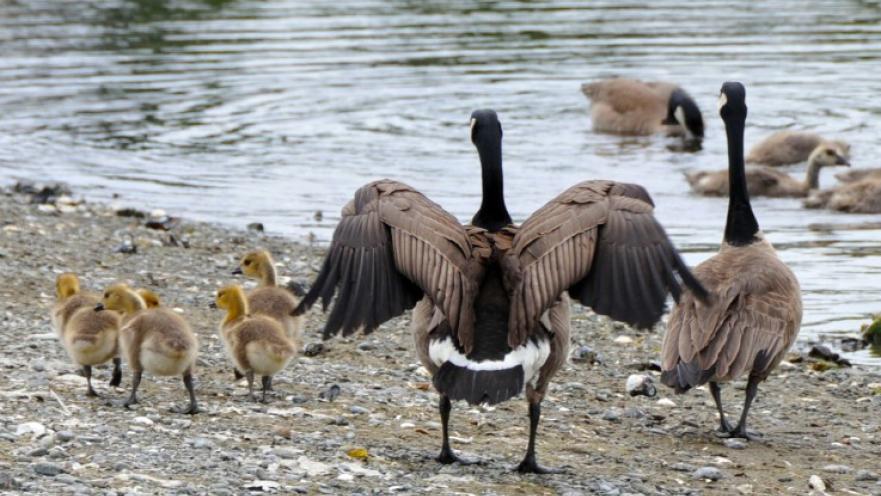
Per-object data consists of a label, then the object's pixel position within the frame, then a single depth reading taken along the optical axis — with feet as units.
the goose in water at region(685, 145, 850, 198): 115.96
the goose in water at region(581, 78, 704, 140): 141.90
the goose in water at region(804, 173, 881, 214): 108.17
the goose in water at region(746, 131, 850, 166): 127.34
